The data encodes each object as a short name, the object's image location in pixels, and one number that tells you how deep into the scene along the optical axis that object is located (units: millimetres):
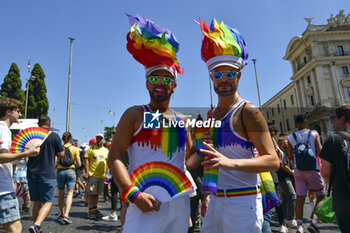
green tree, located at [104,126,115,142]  54294
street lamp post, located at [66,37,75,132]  20125
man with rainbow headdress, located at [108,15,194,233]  1835
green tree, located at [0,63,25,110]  37250
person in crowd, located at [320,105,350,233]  2891
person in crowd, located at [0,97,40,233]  3170
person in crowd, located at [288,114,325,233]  4703
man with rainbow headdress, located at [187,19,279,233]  1922
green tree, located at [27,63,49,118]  38750
